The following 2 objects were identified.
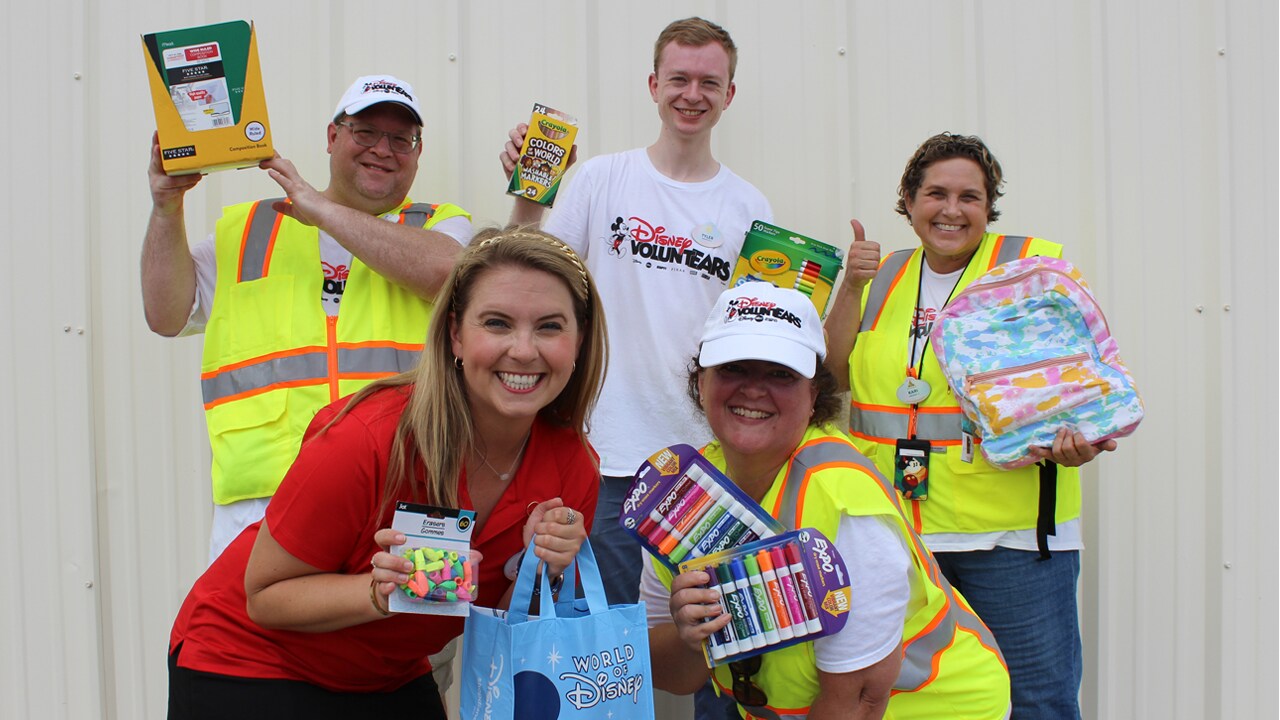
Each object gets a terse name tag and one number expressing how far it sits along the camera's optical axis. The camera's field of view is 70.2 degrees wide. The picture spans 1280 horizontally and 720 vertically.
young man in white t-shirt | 2.94
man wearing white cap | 2.59
